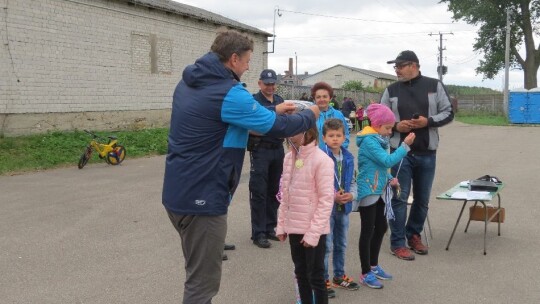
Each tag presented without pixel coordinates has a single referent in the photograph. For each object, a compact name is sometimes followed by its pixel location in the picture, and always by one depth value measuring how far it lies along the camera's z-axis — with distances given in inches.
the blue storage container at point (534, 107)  1277.1
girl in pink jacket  148.4
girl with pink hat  188.7
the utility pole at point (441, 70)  1908.6
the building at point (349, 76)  2848.9
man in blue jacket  117.9
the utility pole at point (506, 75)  1487.5
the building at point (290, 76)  2554.9
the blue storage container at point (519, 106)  1293.1
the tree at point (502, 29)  1798.7
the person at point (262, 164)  243.1
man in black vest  220.7
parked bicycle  494.6
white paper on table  222.8
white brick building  569.3
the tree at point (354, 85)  2071.9
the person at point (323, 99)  221.3
